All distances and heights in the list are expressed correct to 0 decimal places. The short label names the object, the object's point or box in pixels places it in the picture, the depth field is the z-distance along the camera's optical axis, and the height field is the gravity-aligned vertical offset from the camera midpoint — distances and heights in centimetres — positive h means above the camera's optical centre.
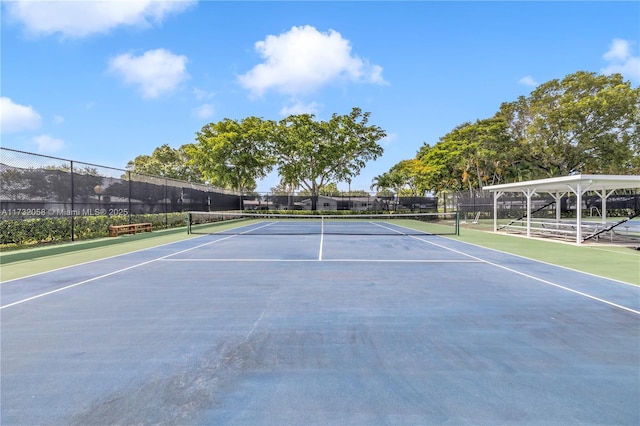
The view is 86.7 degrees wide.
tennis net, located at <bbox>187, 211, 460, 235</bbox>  1864 -155
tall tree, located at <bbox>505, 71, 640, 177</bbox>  3131 +770
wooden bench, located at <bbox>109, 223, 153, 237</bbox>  1538 -114
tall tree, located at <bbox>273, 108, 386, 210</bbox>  3556 +606
